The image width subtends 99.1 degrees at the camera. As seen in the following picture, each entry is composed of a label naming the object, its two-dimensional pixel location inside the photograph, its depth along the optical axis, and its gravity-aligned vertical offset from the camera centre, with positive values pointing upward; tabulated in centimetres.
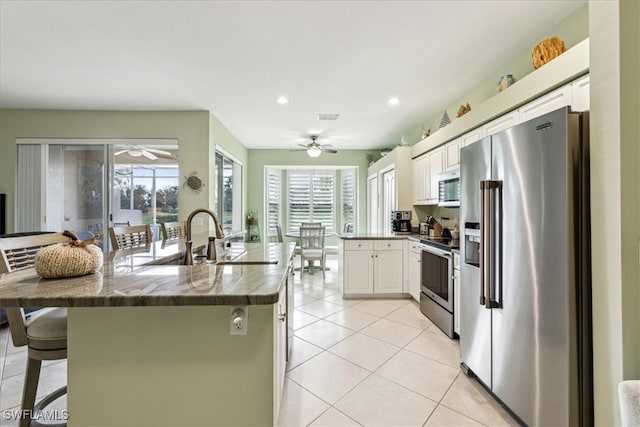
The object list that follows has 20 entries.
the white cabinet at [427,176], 356 +53
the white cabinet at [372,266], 379 -74
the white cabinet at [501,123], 225 +79
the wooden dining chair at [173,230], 303 -19
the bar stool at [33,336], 128 -57
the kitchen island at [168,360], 100 -55
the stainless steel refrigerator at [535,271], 126 -31
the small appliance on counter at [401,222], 431 -14
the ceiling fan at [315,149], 489 +116
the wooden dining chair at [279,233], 549 -39
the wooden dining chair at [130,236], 240 -21
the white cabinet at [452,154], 310 +69
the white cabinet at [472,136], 271 +80
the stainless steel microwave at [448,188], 300 +28
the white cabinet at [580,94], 164 +73
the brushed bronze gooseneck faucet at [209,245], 167 -21
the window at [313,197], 679 +41
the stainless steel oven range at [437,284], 265 -76
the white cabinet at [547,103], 179 +78
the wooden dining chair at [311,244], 496 -56
